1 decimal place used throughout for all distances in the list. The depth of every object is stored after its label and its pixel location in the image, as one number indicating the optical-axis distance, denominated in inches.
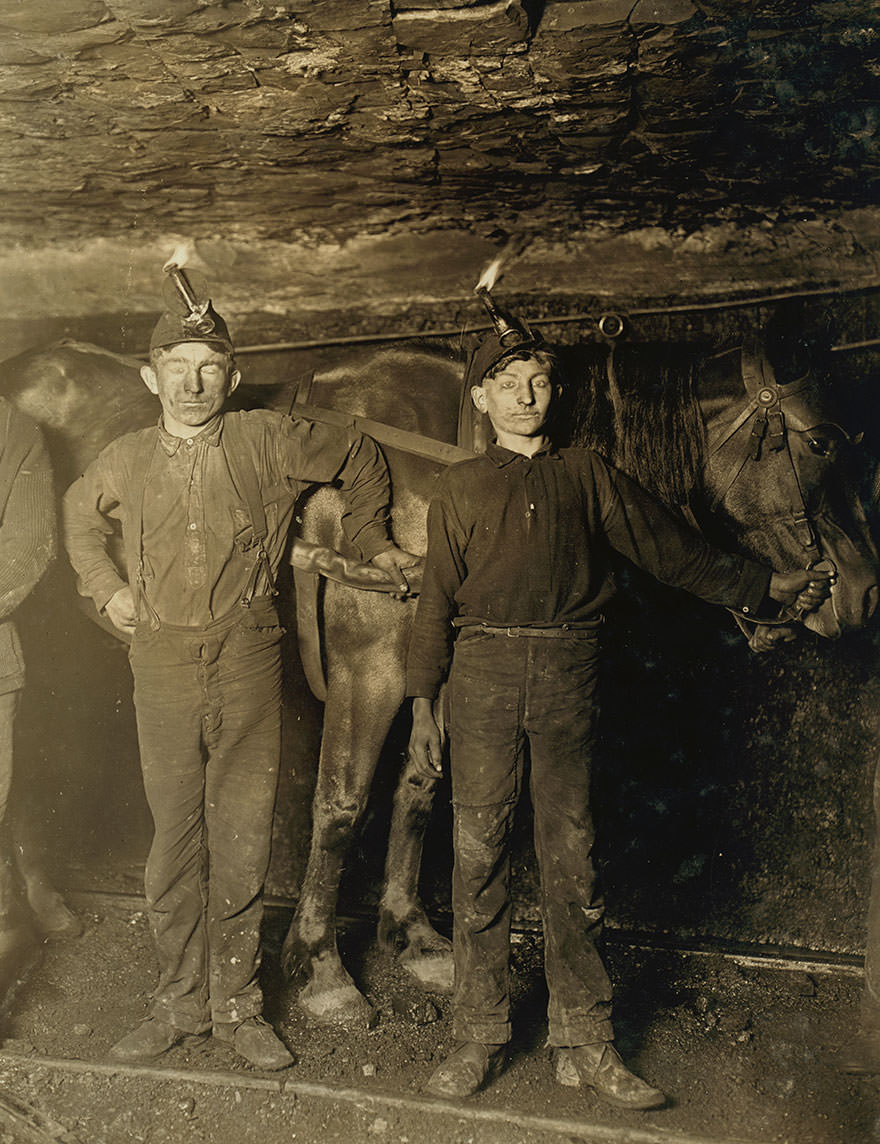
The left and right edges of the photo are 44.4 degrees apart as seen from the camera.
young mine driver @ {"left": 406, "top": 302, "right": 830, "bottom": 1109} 131.9
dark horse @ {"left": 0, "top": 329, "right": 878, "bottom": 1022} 147.3
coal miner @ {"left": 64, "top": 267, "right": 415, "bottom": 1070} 142.5
